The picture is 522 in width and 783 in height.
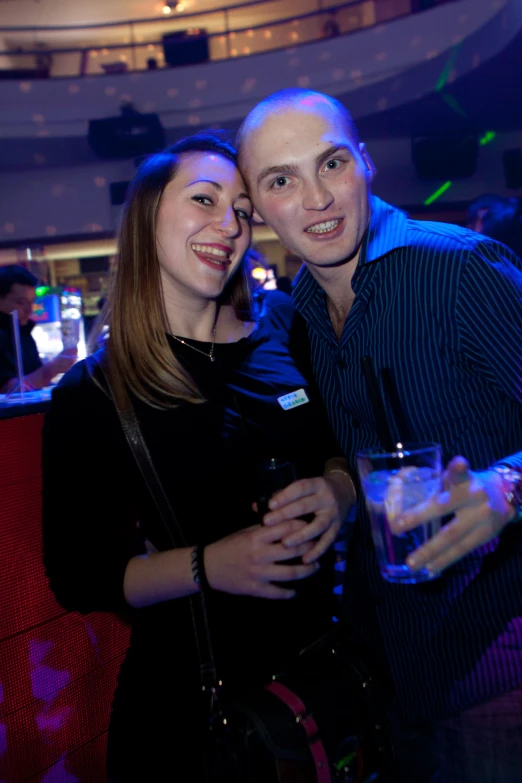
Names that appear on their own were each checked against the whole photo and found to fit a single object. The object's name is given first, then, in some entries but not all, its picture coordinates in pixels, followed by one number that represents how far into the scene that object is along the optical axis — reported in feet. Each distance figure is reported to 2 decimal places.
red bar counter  4.82
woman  3.98
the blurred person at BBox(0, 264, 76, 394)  14.90
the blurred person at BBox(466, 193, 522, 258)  15.44
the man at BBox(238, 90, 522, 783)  4.12
